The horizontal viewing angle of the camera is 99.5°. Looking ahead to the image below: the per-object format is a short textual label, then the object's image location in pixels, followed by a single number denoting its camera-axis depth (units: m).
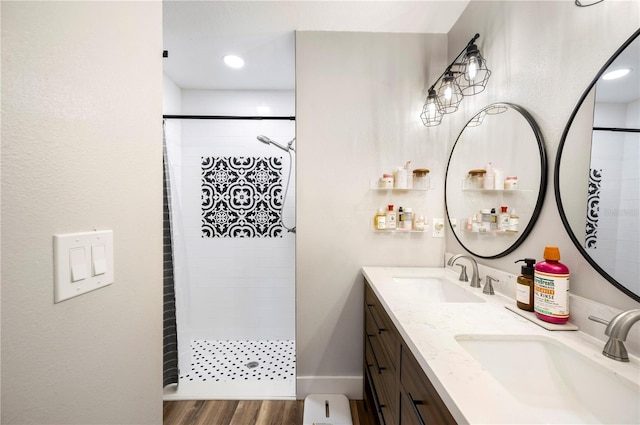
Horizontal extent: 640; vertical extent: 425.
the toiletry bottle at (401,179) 1.76
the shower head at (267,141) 2.29
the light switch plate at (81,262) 0.48
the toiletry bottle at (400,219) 1.80
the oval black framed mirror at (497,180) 1.11
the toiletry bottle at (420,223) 1.79
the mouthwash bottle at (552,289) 0.89
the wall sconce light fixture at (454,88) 1.29
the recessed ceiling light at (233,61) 2.07
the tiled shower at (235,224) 2.56
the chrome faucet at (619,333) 0.66
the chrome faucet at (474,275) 1.36
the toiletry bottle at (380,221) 1.77
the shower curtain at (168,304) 1.86
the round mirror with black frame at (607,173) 0.75
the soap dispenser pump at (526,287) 1.01
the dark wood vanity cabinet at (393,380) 0.69
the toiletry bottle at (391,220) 1.78
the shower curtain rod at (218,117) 2.10
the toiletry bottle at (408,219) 1.80
